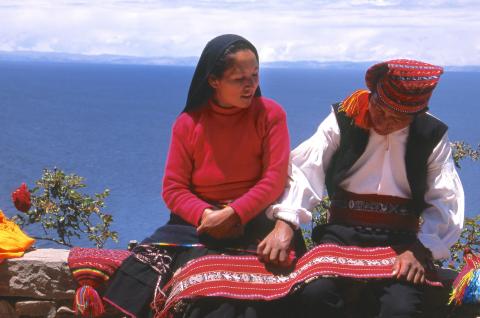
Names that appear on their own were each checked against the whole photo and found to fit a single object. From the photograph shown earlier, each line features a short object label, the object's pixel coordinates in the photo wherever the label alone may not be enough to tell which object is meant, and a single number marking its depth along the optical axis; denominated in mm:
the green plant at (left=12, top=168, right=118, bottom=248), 6285
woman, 3660
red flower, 5109
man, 3436
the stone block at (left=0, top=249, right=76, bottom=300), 4020
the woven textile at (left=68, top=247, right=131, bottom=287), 3832
